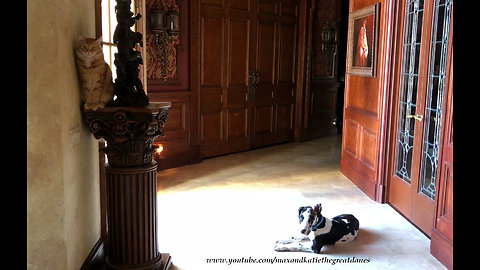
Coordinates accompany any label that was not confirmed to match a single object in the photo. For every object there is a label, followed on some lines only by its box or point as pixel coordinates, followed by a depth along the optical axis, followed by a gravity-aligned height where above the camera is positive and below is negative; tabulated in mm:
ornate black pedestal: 2393 -598
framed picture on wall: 4352 +476
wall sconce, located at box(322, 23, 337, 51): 7508 +850
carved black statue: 2482 +113
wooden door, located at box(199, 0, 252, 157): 5938 +110
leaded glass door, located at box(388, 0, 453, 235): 3309 -180
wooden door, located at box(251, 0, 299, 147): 6730 +210
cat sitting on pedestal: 2266 +38
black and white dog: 3109 -1132
